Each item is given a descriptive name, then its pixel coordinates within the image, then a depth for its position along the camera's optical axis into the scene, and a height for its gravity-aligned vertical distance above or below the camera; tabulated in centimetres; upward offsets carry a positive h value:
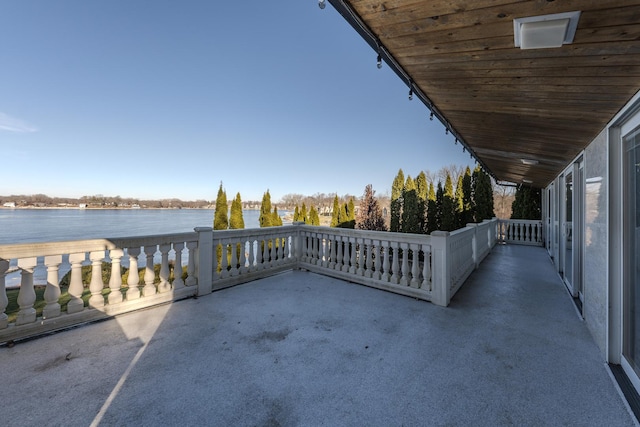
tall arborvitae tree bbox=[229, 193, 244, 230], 1308 -21
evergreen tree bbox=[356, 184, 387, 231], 1608 -22
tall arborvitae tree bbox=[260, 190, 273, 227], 1465 -6
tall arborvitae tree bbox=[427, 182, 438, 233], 1512 -9
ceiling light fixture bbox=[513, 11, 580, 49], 119 +91
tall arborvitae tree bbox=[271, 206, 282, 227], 1502 -48
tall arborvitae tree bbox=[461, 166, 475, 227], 1423 +65
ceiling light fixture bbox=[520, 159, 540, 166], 494 +97
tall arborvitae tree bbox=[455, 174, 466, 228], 1427 +37
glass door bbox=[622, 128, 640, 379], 193 -35
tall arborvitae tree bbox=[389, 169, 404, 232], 1602 +55
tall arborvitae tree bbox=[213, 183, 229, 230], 1280 +3
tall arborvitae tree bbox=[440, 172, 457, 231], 1423 +2
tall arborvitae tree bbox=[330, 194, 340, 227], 1769 -9
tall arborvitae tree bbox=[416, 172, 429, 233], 1502 +88
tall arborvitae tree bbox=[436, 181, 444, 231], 1509 +39
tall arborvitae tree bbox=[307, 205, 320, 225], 1877 -47
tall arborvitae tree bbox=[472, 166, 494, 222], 1327 +70
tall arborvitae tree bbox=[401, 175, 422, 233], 1454 -9
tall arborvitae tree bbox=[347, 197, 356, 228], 1834 +5
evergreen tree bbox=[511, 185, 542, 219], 1177 +34
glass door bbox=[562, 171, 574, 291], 443 -40
